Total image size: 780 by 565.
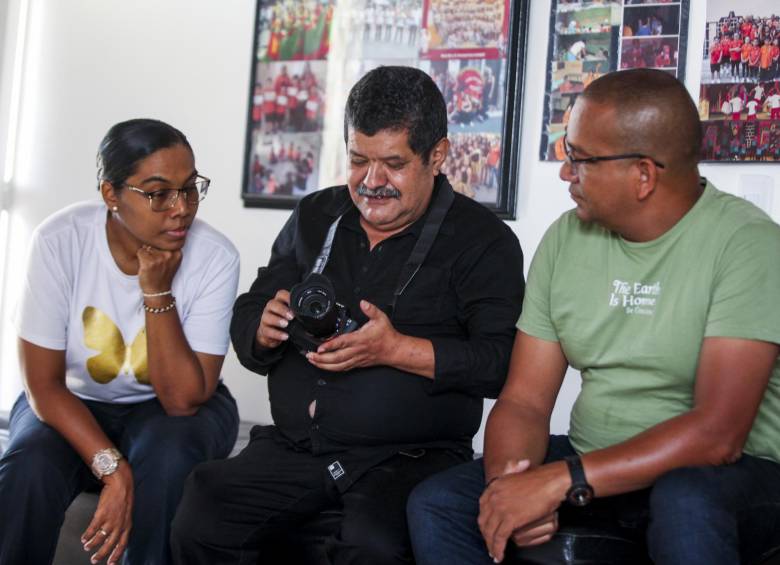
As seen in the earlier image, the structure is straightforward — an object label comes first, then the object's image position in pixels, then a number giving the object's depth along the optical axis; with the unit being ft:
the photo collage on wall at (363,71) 10.13
